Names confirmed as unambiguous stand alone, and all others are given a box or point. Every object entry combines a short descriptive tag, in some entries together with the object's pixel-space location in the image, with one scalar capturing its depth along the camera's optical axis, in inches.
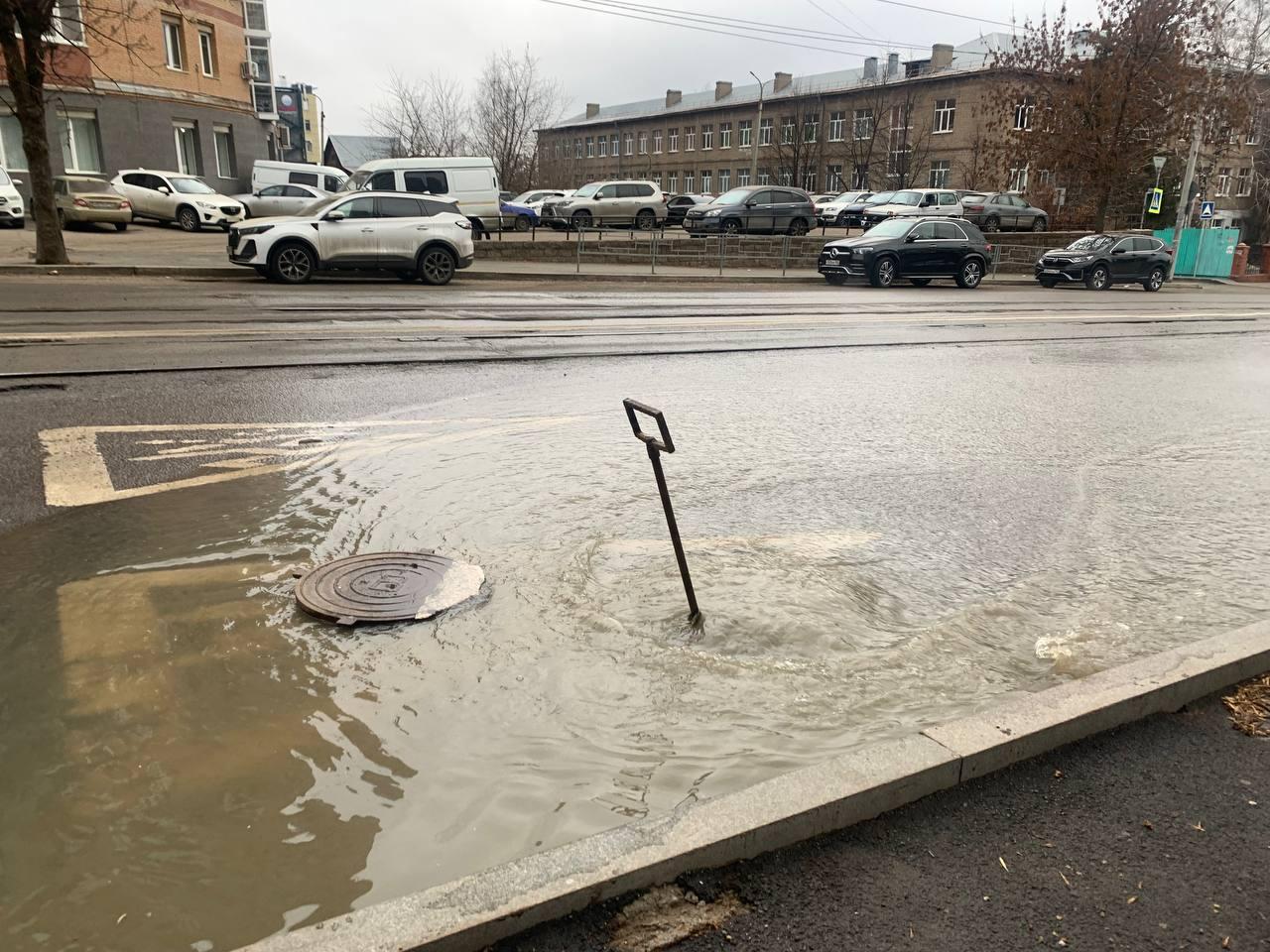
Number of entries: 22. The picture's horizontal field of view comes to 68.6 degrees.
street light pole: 2370.8
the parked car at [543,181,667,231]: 1277.1
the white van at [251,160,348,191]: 1235.2
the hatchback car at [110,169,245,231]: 1174.3
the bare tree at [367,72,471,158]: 2333.9
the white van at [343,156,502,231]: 961.5
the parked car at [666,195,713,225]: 1545.3
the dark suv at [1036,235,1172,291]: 1126.4
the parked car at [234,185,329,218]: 1162.0
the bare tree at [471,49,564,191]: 2162.9
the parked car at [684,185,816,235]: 1216.8
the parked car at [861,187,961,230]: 1352.1
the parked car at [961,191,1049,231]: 1488.7
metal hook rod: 142.5
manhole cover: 151.6
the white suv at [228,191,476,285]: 662.5
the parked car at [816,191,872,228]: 1460.4
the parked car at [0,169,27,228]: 1052.5
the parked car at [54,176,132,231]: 1056.8
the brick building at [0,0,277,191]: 1269.7
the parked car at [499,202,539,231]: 1228.0
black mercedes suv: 970.1
